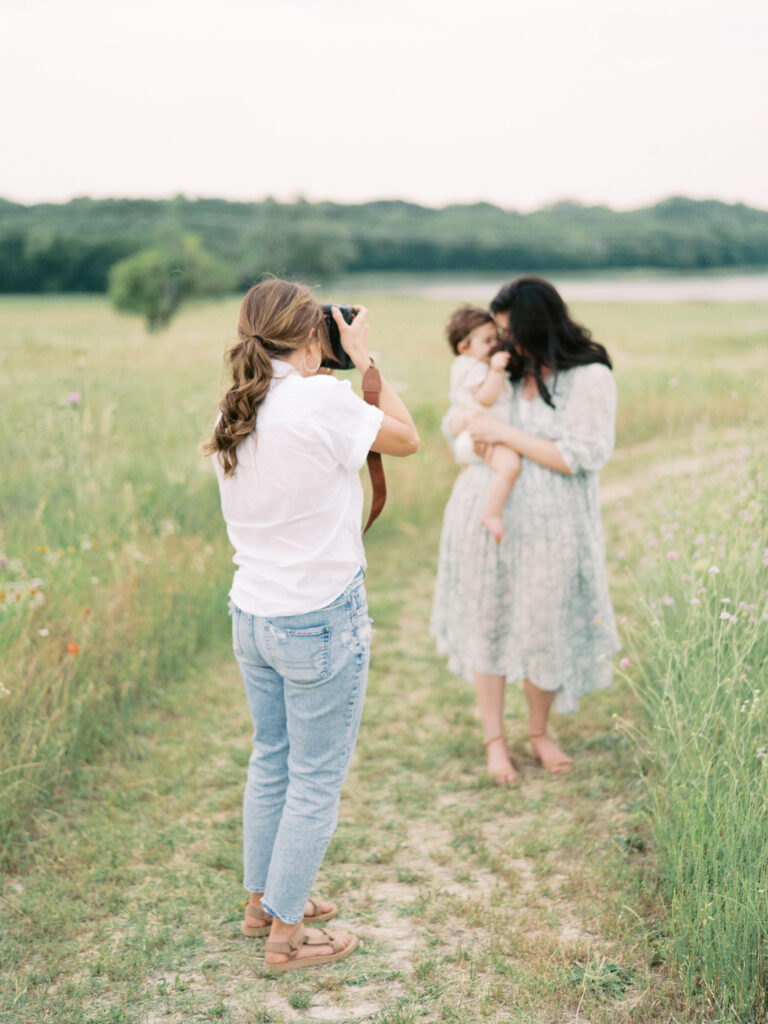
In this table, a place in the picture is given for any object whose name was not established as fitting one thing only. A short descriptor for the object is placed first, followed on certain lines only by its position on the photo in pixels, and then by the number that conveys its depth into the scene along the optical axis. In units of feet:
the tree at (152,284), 134.88
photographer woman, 7.32
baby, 11.59
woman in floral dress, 11.48
